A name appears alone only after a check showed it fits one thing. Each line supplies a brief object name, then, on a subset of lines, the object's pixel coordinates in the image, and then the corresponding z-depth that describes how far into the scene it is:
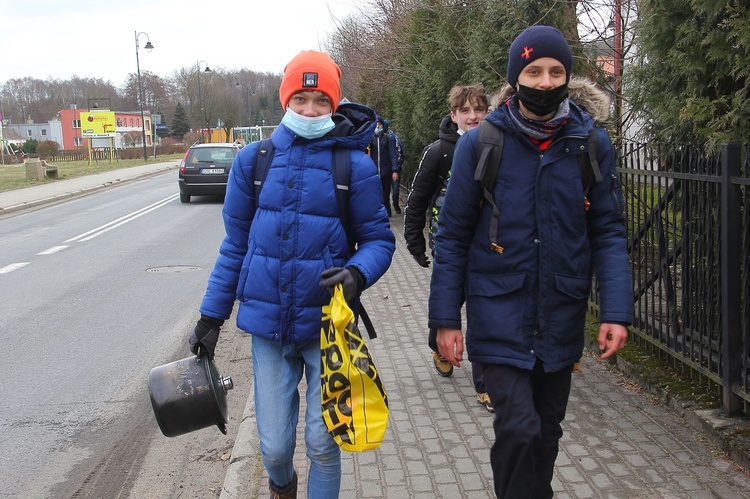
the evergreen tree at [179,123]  97.07
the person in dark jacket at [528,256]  2.66
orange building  106.00
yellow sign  52.34
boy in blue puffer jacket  2.90
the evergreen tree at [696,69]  4.11
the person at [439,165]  4.78
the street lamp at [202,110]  69.11
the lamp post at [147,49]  48.59
